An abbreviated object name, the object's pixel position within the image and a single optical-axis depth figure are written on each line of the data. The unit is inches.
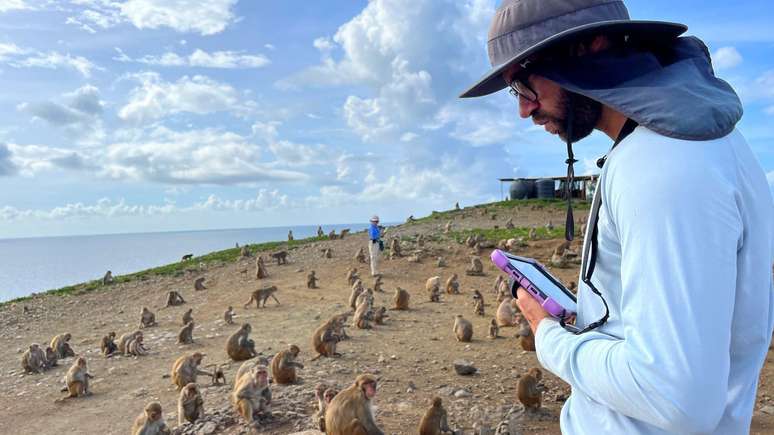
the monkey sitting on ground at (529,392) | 316.8
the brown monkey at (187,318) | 603.9
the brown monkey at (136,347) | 519.1
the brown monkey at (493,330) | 478.0
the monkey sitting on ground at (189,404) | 318.0
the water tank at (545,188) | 1697.8
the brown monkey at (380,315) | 539.5
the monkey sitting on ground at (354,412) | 250.1
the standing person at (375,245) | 775.7
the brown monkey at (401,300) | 595.9
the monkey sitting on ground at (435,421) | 282.2
